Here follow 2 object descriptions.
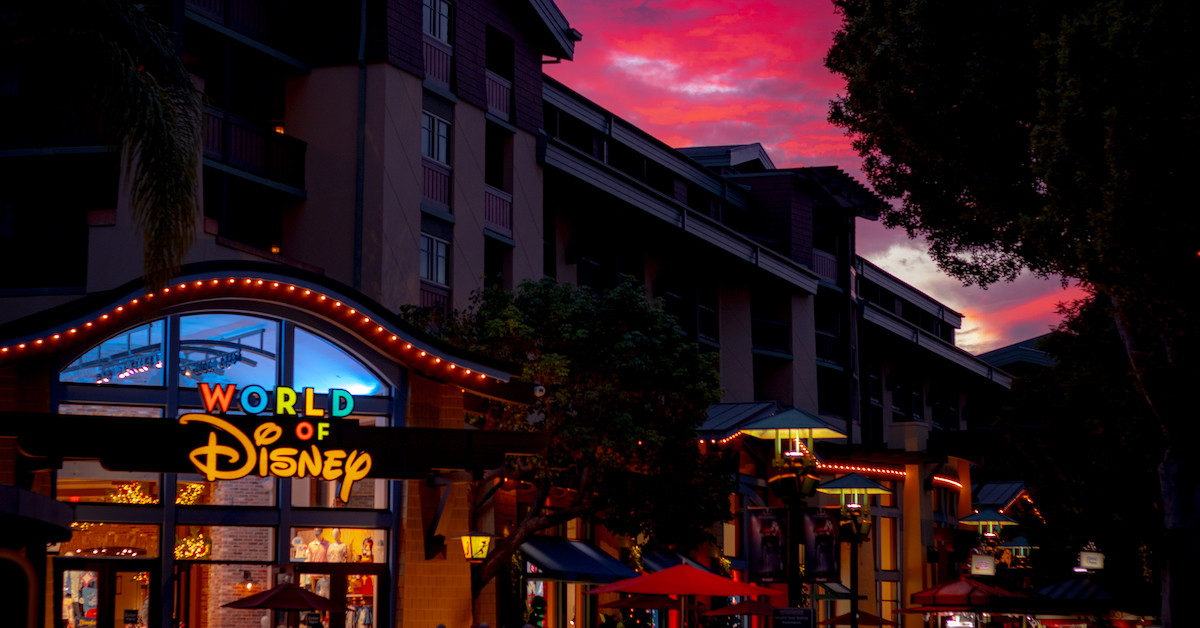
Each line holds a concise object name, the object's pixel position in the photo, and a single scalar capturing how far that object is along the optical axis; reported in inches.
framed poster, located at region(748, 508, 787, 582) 1344.7
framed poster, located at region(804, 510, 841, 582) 1269.7
